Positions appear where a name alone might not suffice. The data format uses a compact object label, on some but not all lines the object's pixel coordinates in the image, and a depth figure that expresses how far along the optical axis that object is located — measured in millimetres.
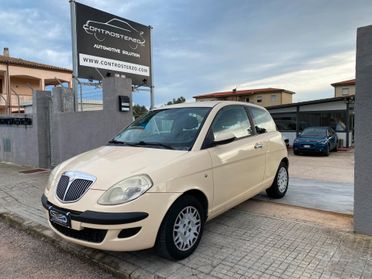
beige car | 2848
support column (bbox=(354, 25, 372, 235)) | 3557
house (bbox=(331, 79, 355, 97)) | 44938
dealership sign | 8141
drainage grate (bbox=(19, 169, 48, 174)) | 8938
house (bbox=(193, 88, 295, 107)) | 46372
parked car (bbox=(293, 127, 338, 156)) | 15742
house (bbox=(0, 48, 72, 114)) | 23391
